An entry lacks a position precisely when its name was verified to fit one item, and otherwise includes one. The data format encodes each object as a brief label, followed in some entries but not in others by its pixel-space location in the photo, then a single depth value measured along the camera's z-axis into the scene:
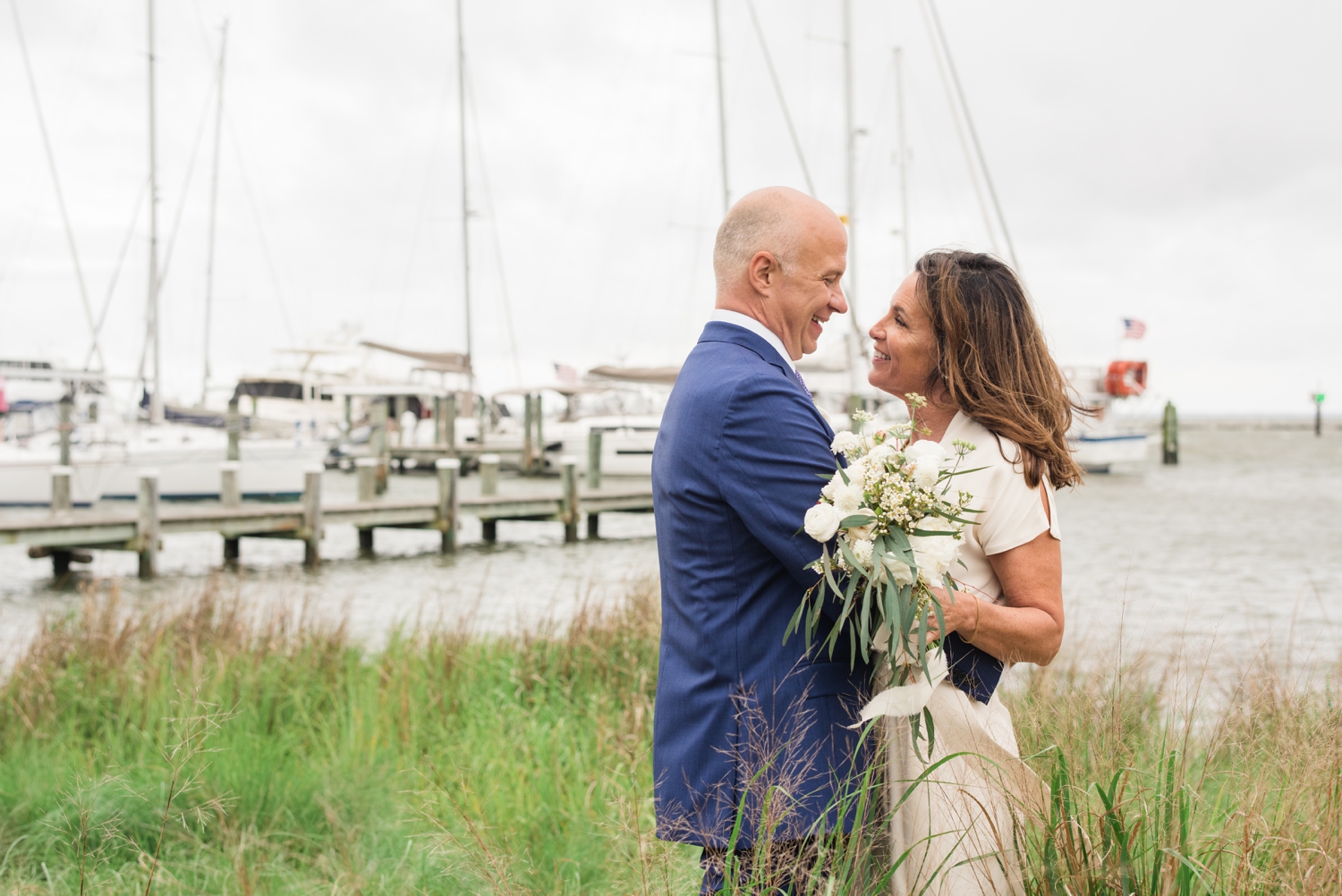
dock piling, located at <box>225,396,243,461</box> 25.05
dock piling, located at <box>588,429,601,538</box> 22.67
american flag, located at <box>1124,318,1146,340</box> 39.53
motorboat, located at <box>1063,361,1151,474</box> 38.34
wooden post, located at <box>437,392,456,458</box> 34.66
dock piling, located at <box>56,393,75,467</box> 22.11
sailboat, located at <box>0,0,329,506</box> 22.44
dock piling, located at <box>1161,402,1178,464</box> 46.26
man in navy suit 2.08
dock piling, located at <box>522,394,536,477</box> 34.19
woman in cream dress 2.17
